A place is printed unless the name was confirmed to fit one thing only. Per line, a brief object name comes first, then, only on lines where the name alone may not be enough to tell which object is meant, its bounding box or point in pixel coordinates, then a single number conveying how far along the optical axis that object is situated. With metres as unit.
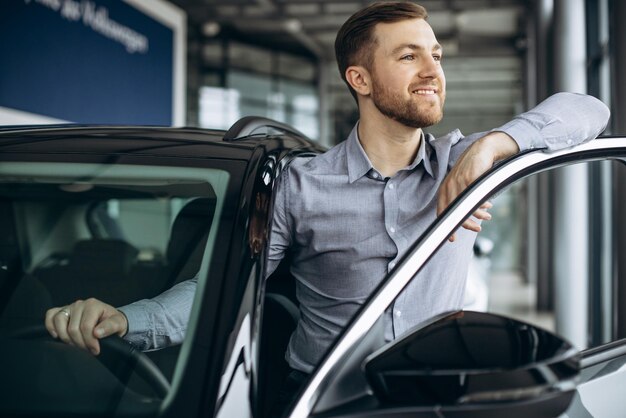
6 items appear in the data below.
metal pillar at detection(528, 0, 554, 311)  8.59
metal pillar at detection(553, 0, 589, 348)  6.15
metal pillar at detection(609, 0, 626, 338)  3.60
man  1.52
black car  1.00
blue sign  6.53
